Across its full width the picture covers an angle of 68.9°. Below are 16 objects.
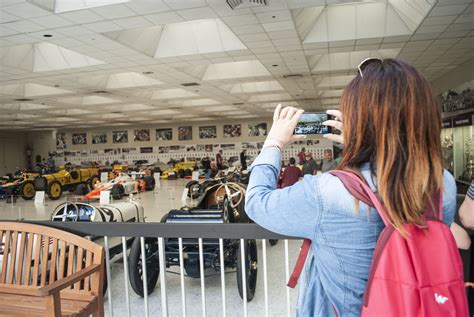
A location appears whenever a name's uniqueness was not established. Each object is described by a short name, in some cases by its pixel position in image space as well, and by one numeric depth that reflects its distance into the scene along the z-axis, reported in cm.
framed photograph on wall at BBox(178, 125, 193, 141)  3173
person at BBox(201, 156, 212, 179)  2283
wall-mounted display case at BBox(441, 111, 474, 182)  963
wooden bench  202
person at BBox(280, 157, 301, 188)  879
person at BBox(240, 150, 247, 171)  2169
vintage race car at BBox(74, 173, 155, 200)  1271
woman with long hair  86
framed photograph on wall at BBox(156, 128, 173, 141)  3212
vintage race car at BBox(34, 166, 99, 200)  1471
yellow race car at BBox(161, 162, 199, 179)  2272
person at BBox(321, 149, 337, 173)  845
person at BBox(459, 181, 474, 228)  142
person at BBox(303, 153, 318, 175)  1295
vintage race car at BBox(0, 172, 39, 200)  1473
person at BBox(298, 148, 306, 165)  2201
